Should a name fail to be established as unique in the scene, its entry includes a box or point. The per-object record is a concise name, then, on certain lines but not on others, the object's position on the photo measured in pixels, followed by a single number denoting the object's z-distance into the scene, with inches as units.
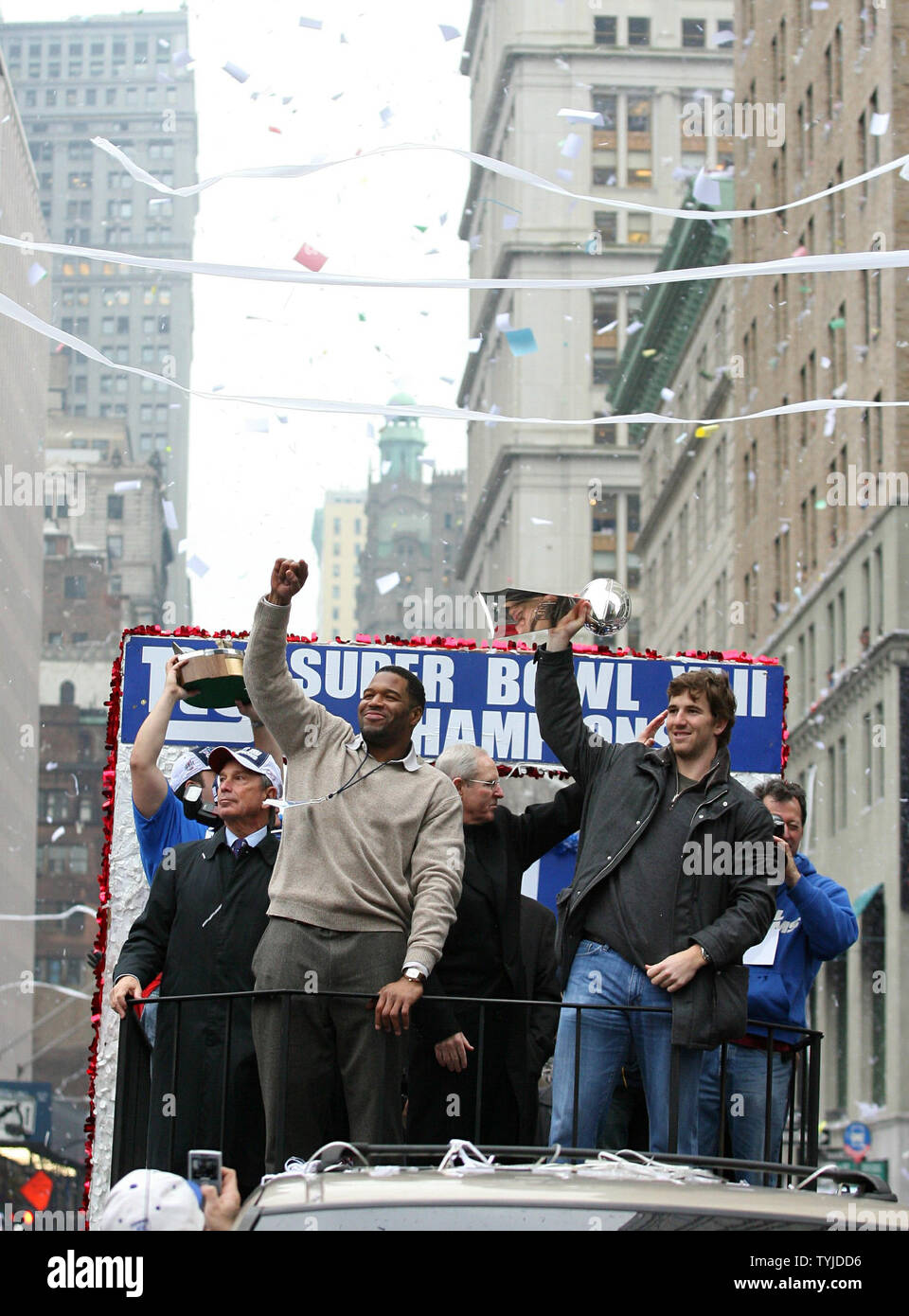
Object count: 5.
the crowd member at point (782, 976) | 222.8
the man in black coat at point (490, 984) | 224.1
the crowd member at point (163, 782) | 259.6
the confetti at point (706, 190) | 2735.7
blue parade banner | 303.4
